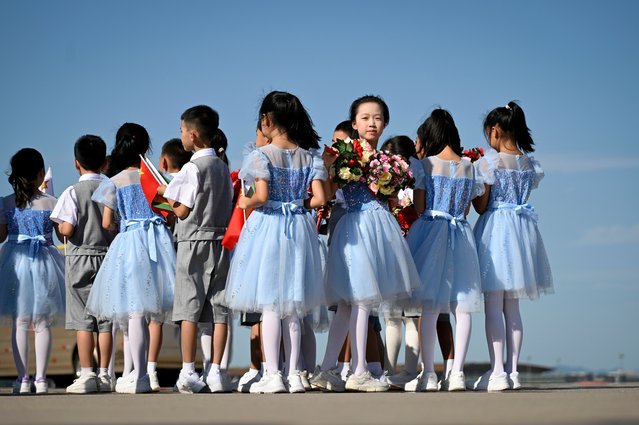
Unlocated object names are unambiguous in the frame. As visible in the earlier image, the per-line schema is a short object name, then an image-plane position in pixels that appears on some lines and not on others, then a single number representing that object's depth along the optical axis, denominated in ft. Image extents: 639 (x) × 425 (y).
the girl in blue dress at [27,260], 33.60
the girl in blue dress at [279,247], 28.12
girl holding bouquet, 28.90
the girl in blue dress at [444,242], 30.19
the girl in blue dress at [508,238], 31.04
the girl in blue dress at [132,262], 31.22
